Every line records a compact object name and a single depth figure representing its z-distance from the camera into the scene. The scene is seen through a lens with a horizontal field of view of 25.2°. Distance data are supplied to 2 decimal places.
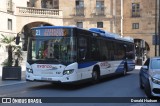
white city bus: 15.11
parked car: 11.89
